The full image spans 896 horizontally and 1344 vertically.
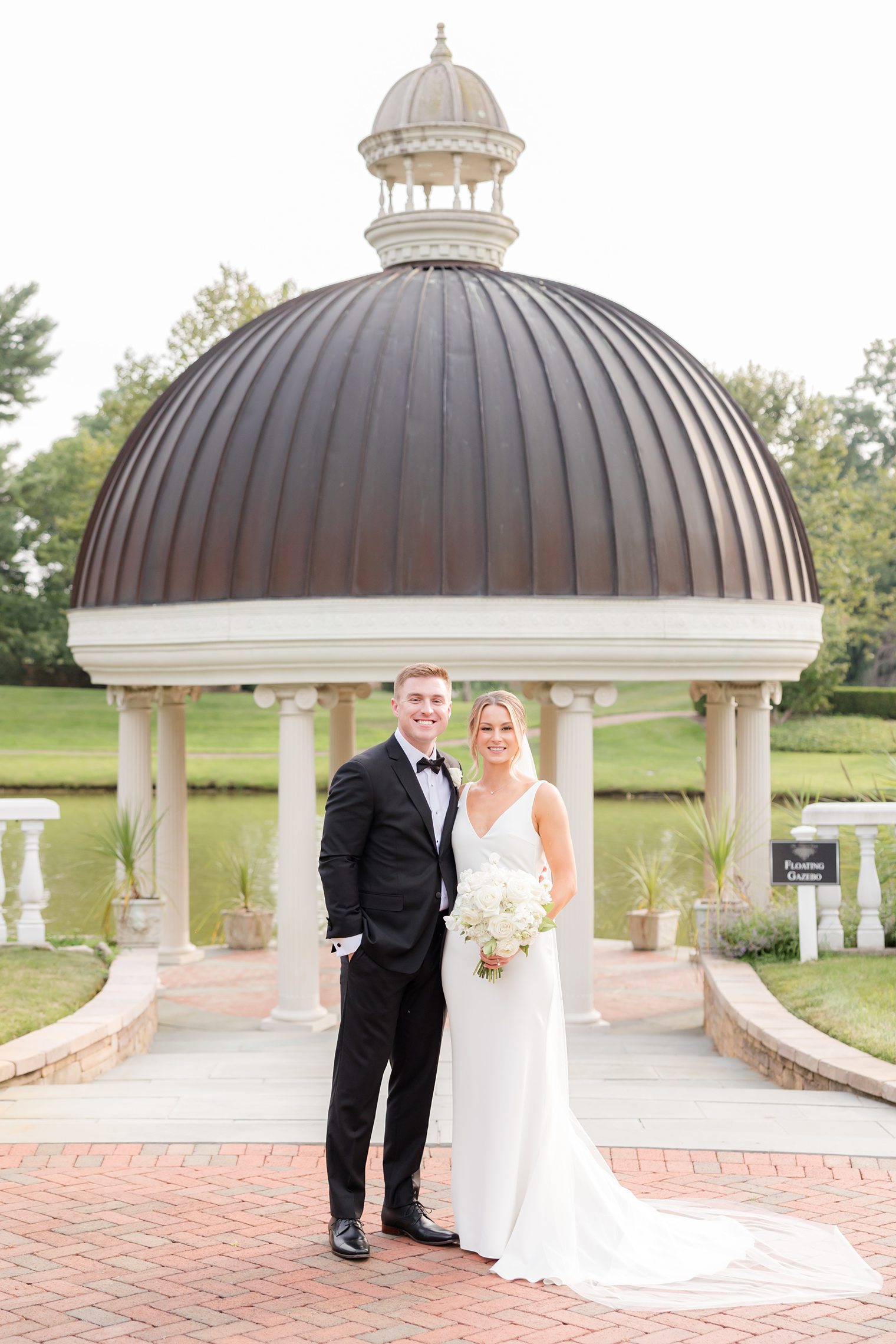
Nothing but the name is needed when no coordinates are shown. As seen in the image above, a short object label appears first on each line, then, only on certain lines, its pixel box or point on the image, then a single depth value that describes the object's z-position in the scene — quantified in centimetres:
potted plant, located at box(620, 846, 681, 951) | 1717
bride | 534
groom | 568
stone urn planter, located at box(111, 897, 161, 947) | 1362
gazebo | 1247
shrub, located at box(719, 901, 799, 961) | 1193
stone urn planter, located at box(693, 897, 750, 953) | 1219
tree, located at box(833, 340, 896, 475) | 6606
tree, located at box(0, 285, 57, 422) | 4806
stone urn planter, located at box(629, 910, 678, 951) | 1717
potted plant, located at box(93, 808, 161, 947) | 1370
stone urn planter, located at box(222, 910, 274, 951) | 1720
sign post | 1122
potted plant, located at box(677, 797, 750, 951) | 1233
